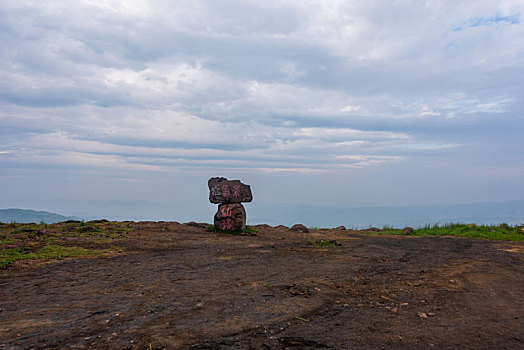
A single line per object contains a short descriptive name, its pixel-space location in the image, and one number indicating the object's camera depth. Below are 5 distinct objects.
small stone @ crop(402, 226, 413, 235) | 23.71
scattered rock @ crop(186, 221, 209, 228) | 22.01
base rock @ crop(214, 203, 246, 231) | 19.81
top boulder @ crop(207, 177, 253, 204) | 20.44
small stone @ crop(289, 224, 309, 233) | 22.58
